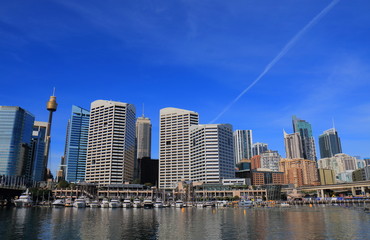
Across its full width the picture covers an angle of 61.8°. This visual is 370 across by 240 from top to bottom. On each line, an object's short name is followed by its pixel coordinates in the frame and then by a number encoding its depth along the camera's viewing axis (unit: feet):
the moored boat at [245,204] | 610.56
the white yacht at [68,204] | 617.70
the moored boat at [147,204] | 592.68
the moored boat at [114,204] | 577.43
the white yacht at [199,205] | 635.25
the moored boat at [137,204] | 598.88
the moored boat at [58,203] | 597.11
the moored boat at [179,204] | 623.77
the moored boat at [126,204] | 587.27
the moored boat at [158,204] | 600.64
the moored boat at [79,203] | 577.43
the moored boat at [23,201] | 570.87
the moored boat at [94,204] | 610.56
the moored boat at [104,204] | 595.47
